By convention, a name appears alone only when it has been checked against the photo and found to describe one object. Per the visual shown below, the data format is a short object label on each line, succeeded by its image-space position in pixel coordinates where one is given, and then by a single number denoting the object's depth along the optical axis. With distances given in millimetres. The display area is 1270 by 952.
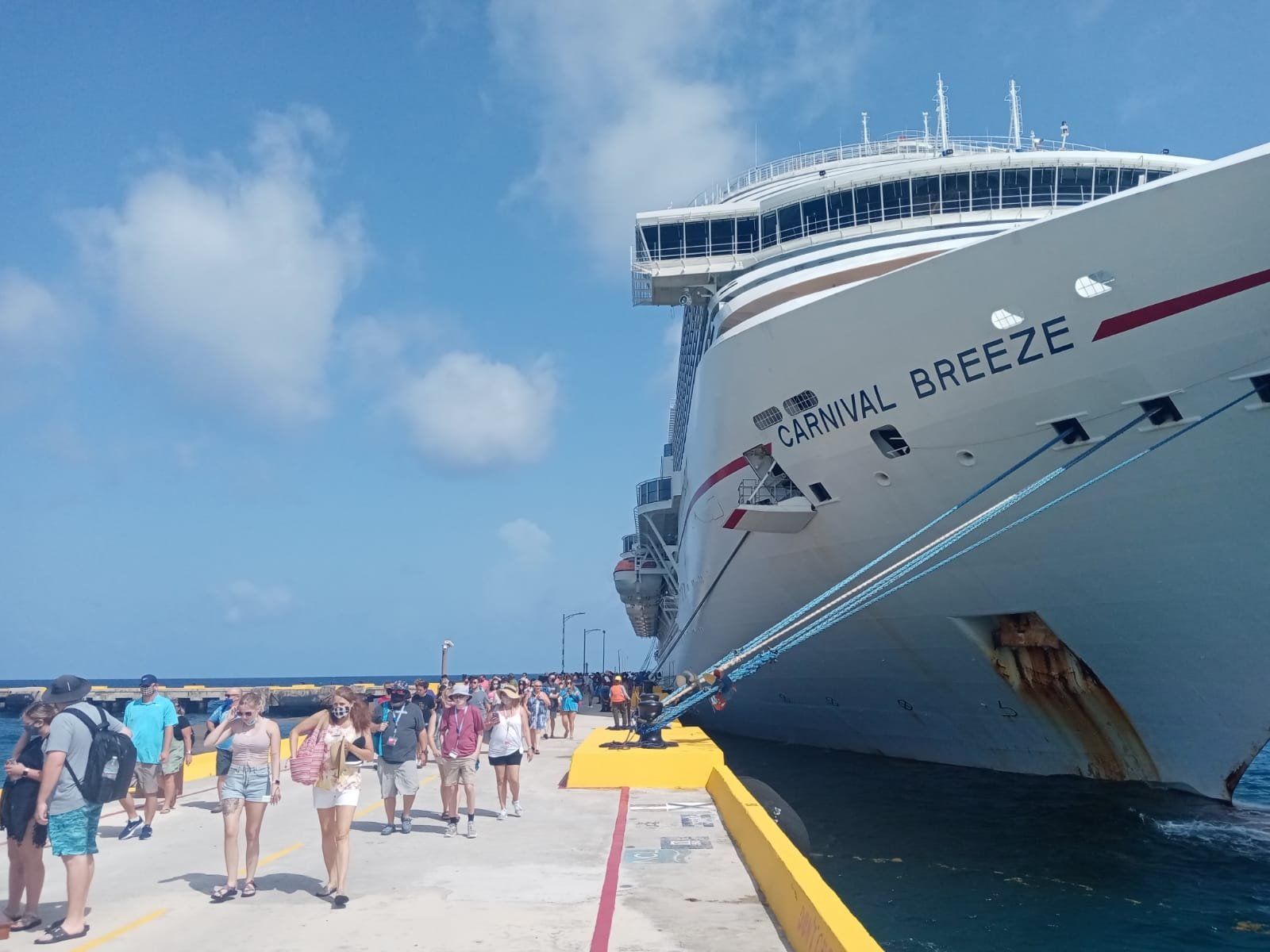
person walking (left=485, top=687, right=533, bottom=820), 9508
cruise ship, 10344
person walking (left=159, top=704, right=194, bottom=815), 9844
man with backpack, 5336
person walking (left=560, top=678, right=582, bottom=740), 20609
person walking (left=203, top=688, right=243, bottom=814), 9539
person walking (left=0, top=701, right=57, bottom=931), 5438
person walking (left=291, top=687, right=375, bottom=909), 6098
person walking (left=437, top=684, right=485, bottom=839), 8883
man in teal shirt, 8703
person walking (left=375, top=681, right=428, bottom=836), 8531
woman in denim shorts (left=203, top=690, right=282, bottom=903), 6199
